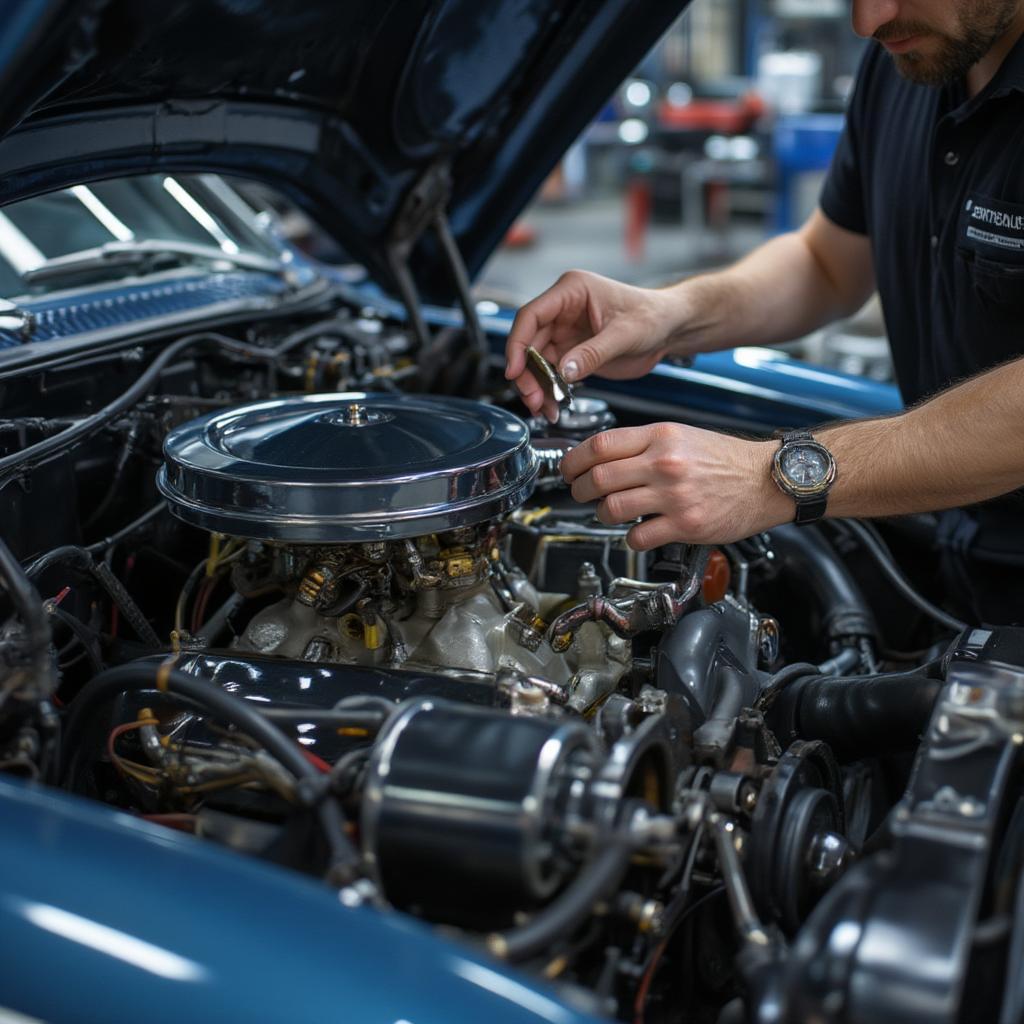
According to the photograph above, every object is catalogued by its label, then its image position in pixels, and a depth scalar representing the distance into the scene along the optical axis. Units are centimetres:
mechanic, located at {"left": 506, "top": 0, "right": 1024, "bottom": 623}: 133
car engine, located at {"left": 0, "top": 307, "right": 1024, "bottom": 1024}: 90
